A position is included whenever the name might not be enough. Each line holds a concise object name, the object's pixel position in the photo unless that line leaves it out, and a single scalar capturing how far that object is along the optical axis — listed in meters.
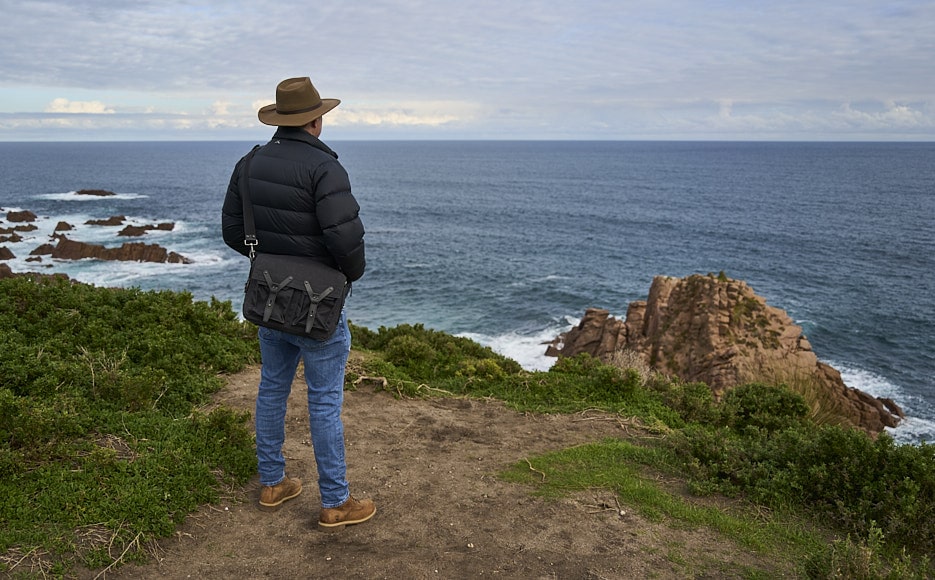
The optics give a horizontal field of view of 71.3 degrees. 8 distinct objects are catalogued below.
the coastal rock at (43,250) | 43.25
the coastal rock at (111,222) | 55.28
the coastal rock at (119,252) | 42.94
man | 4.07
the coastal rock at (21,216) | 54.35
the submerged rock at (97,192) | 79.08
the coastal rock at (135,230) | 51.29
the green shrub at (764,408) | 8.04
